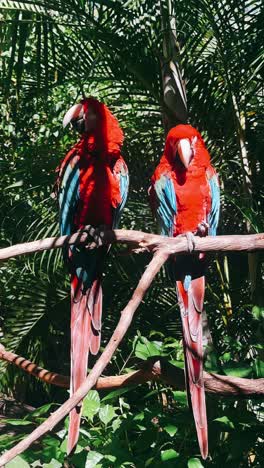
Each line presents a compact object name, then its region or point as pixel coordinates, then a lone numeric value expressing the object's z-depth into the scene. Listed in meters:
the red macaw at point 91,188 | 1.94
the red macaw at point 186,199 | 1.89
